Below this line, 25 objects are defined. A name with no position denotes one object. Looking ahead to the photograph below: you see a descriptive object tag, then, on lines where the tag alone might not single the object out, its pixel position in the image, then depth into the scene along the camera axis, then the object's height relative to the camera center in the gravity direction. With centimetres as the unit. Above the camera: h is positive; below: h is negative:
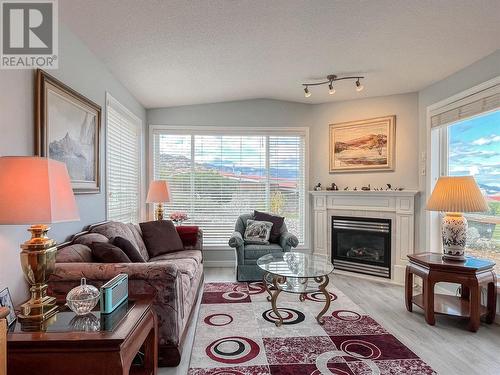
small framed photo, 149 -61
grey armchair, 402 -93
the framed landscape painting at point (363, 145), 439 +63
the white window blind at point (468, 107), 290 +86
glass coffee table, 283 -85
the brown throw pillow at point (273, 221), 439 -53
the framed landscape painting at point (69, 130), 211 +46
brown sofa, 192 -64
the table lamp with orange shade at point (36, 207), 133 -10
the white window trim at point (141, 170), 450 +25
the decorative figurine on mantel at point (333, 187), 477 -2
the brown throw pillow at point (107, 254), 221 -51
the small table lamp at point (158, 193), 408 -10
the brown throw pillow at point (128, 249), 249 -53
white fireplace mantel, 414 -39
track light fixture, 373 +137
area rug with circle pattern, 212 -130
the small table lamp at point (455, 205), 273 -18
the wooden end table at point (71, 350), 129 -72
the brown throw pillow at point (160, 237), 350 -63
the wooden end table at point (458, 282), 265 -88
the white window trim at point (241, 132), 493 +91
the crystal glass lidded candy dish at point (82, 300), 153 -59
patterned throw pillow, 426 -67
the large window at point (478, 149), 306 +42
